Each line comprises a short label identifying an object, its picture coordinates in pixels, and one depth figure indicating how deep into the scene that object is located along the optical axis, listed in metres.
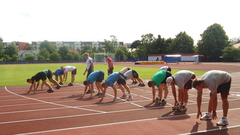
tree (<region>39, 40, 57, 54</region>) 97.17
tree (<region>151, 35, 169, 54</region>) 75.50
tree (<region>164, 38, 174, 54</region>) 74.74
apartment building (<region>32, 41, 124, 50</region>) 127.56
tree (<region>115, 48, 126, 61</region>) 82.44
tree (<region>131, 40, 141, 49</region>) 115.93
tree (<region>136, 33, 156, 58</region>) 78.21
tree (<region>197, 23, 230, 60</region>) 60.78
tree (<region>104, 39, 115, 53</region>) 94.88
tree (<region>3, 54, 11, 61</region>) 77.04
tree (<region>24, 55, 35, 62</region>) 76.19
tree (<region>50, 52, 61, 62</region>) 77.54
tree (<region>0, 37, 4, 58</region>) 78.67
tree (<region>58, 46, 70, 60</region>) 82.75
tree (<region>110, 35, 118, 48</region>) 96.00
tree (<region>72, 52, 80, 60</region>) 82.24
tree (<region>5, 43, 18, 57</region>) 85.01
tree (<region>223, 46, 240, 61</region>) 54.26
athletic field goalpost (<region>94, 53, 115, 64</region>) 51.85
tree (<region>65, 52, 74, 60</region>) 80.50
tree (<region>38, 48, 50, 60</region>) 79.75
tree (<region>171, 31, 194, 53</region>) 70.81
